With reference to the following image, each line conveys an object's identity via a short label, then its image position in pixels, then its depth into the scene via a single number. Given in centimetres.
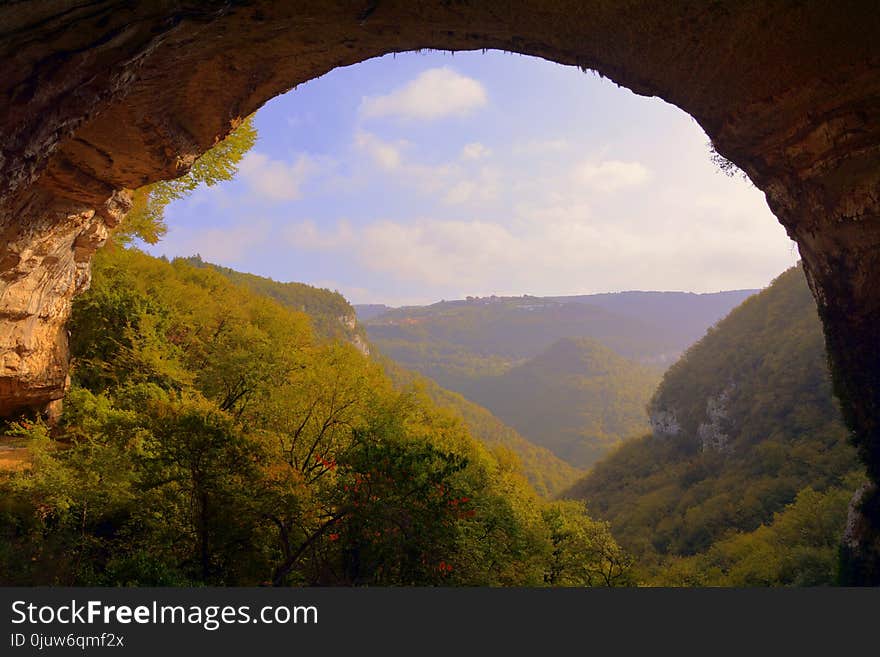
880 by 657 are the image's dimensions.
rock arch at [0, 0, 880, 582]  558
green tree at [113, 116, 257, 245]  1520
